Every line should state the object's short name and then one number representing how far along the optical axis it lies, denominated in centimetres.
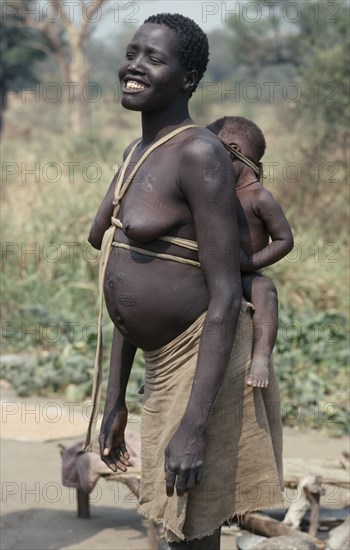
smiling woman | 480
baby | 529
